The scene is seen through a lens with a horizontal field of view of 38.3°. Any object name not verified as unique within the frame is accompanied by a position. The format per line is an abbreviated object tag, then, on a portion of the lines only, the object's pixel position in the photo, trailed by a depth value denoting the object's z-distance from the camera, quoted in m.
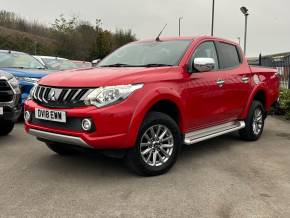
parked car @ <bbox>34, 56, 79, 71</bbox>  12.41
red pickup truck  4.48
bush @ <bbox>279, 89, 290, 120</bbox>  9.89
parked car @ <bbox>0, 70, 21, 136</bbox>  6.36
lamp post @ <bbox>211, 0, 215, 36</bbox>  26.17
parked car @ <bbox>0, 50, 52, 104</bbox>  8.52
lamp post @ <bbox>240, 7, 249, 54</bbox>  21.68
